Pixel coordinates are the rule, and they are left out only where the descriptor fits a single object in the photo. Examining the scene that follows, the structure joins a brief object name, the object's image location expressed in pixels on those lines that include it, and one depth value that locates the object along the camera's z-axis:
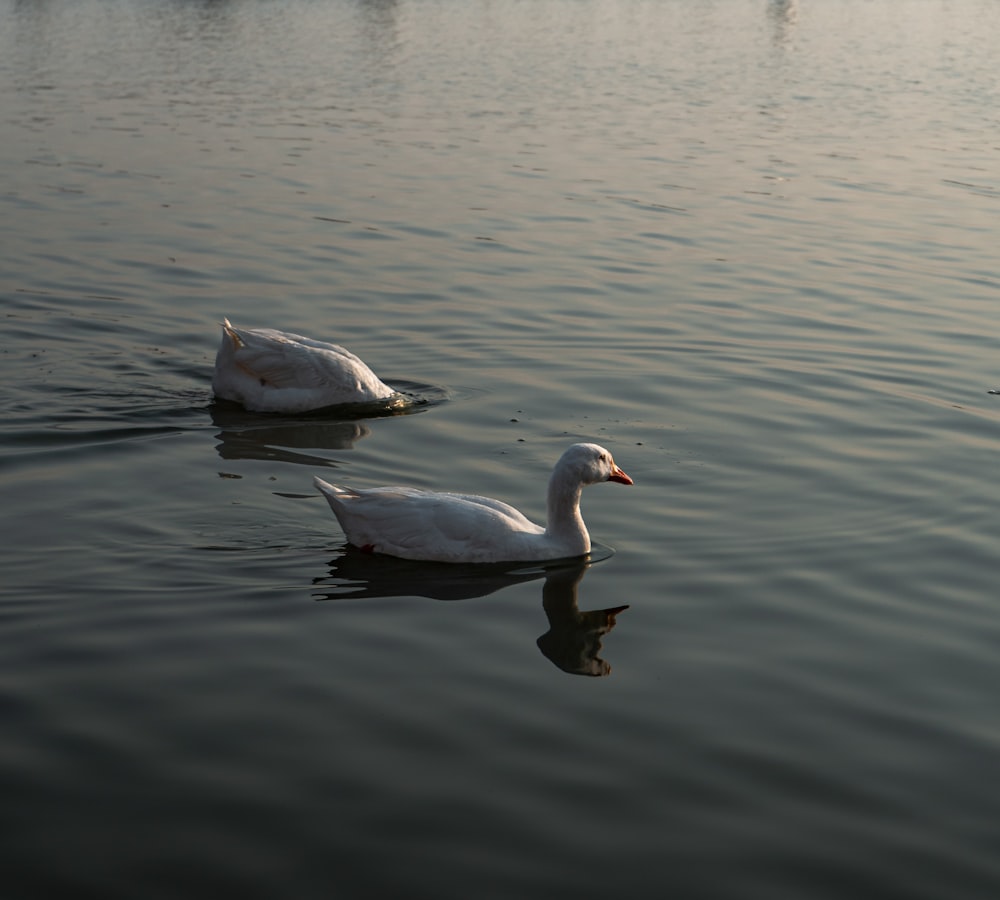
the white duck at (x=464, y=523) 9.36
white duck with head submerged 12.99
